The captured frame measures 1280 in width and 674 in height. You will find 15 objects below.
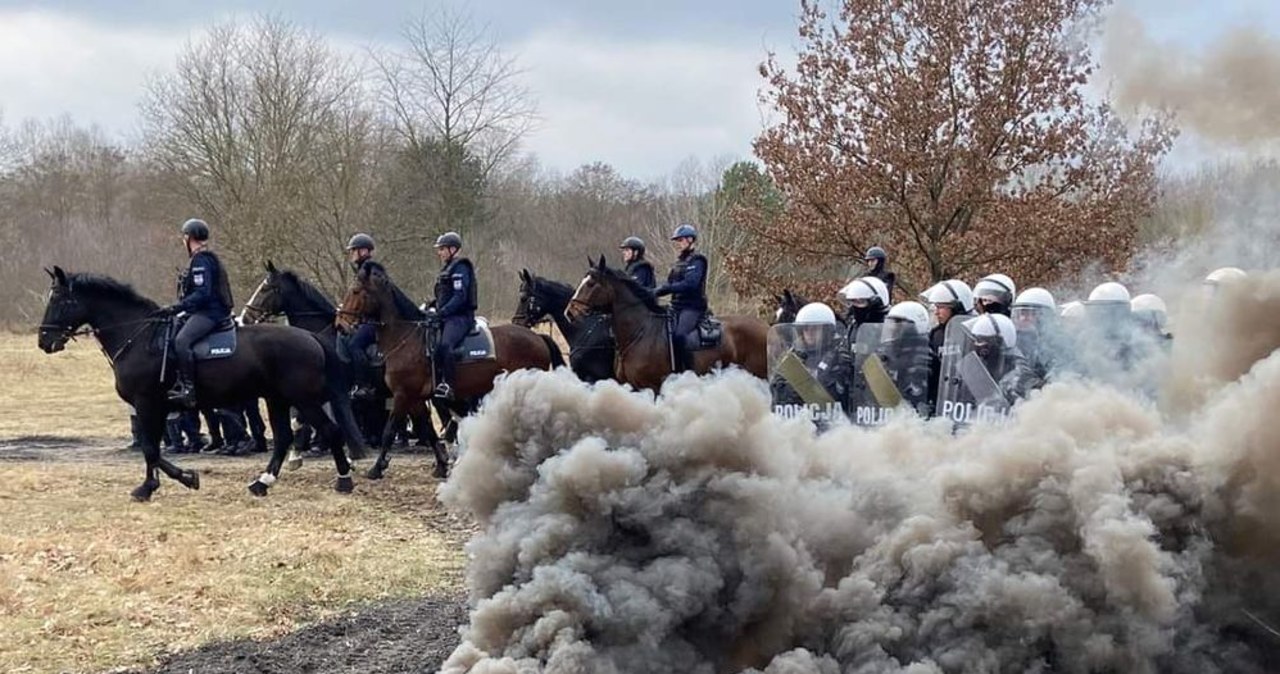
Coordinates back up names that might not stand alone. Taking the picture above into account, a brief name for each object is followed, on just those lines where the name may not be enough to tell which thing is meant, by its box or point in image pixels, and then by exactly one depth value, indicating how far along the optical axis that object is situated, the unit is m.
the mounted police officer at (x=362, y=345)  16.11
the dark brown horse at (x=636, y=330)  15.91
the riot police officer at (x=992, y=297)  11.09
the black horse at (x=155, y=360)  13.46
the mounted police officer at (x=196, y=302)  13.32
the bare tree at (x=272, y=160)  29.73
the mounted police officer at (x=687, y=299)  15.98
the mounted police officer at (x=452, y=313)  15.44
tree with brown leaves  18.94
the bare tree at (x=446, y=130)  32.12
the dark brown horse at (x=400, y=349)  15.34
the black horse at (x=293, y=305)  16.61
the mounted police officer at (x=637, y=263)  17.20
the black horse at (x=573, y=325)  16.86
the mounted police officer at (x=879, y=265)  17.20
